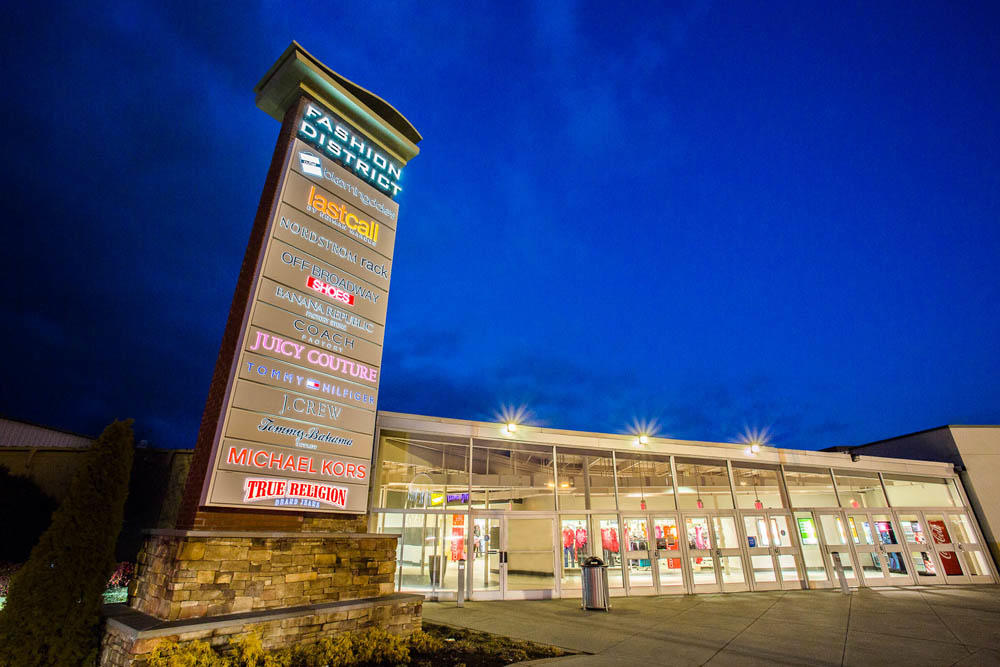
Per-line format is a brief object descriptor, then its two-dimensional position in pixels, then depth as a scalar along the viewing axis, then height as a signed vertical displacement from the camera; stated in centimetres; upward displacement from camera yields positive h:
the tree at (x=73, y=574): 563 -41
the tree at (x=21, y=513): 1380 +74
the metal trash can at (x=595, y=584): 1121 -96
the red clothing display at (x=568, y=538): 1810 +11
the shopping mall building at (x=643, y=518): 1329 +70
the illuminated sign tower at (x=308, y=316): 748 +385
